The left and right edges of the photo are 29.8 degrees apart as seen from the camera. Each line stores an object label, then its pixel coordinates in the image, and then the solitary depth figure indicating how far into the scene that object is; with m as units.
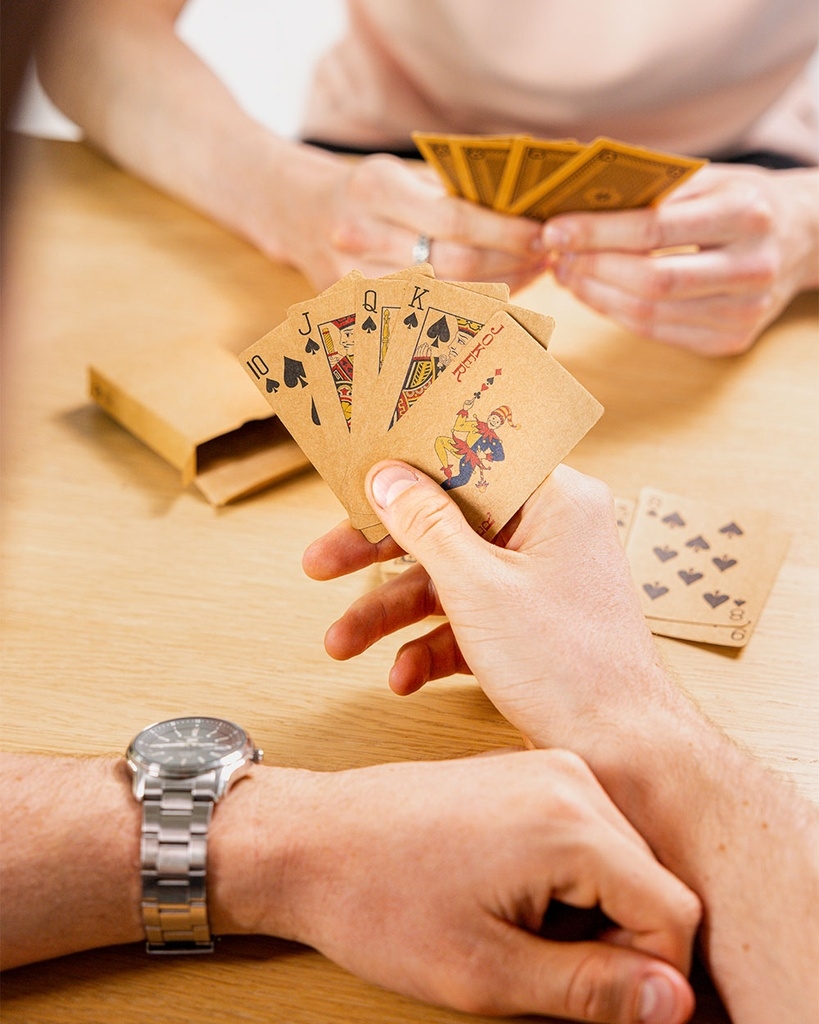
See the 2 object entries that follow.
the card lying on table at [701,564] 0.65
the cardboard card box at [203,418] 0.72
